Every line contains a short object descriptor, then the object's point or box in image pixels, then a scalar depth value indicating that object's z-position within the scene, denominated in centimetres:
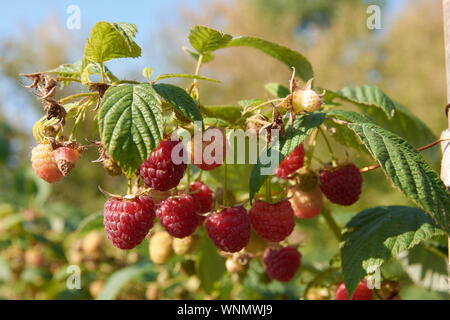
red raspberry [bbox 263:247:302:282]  41
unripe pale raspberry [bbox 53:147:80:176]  34
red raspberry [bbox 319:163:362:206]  38
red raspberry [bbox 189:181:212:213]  37
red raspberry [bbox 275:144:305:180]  38
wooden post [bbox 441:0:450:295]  35
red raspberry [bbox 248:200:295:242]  37
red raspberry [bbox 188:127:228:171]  34
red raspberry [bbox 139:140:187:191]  33
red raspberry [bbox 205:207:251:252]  36
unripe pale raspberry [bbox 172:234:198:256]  42
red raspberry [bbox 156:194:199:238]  35
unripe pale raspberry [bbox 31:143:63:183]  34
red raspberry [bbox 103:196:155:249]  34
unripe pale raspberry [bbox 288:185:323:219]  39
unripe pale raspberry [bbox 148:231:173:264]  44
